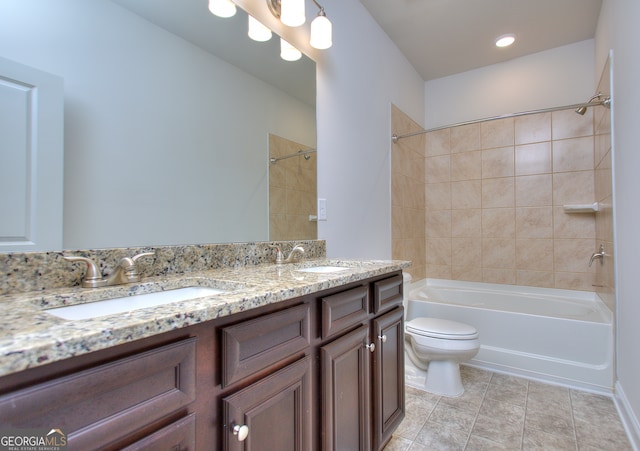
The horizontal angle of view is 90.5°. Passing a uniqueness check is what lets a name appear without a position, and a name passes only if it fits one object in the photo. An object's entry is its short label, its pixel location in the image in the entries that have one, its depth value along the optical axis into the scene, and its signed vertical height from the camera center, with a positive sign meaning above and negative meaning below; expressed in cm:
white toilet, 197 -77
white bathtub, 205 -74
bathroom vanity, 46 -29
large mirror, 93 +44
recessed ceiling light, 265 +160
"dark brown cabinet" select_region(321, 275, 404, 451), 105 -54
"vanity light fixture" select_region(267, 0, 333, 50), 151 +105
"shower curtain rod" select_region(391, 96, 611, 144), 210 +86
